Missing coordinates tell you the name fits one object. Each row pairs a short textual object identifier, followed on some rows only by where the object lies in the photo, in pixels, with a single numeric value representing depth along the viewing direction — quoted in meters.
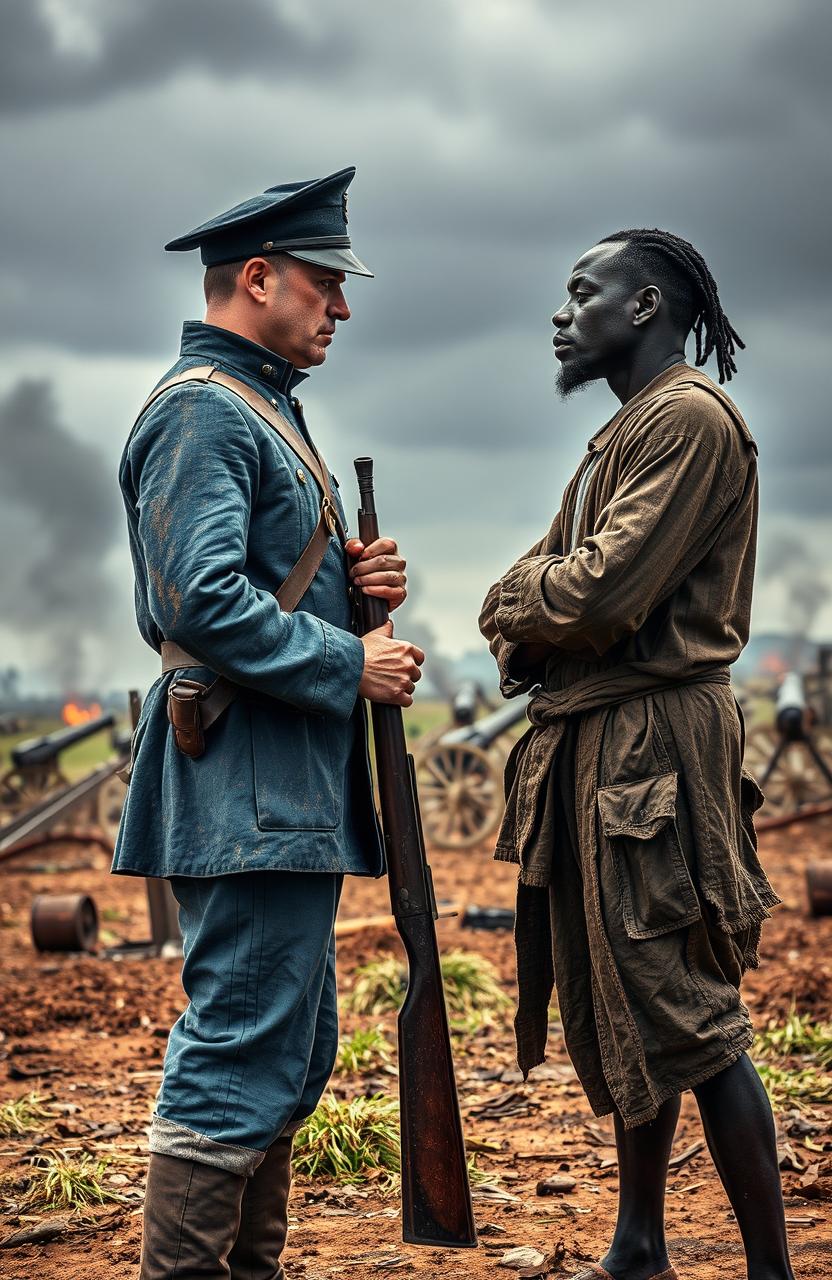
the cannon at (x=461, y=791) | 14.56
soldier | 2.78
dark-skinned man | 3.06
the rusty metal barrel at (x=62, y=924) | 8.75
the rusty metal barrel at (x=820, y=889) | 8.88
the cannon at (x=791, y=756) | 15.30
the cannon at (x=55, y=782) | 16.05
